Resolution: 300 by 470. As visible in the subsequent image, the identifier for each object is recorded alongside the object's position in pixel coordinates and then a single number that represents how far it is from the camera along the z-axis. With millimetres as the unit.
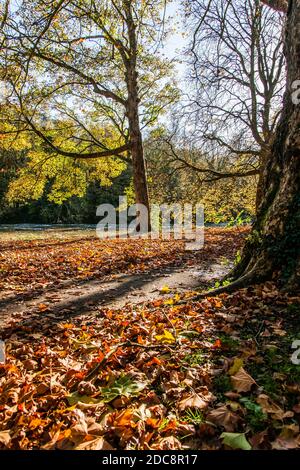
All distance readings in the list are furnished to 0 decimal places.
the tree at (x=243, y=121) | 13016
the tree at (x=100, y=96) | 13927
